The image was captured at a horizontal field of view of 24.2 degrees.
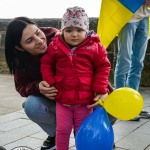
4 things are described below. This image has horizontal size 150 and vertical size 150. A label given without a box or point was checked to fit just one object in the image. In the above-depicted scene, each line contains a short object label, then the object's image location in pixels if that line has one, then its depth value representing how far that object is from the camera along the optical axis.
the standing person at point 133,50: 3.60
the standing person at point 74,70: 2.28
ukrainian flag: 3.07
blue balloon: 1.92
